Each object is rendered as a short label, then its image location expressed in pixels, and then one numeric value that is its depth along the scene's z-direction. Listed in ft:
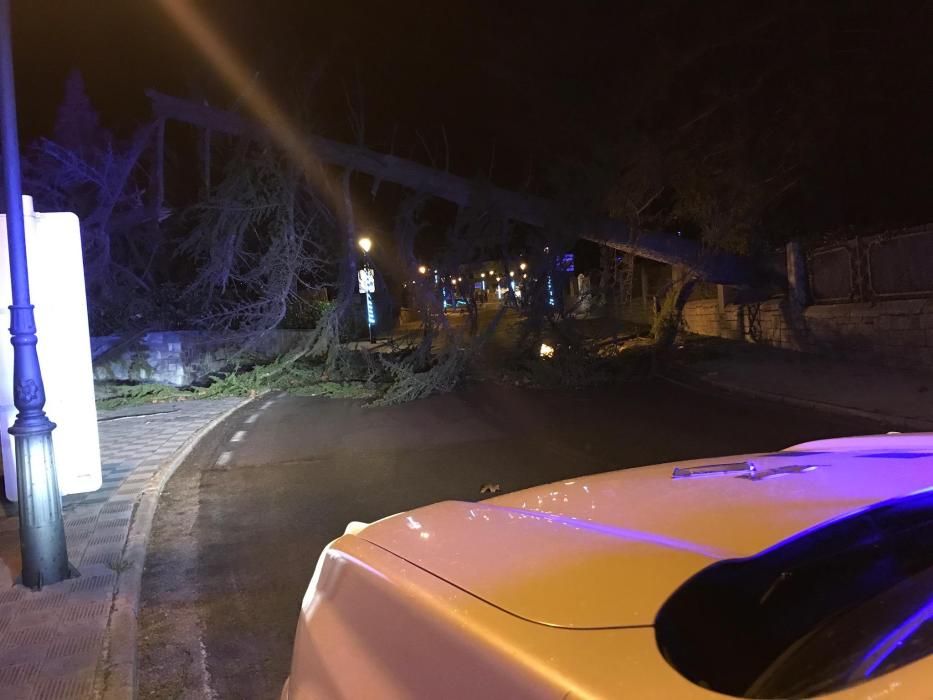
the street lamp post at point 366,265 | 55.77
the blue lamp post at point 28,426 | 16.28
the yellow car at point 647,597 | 4.63
